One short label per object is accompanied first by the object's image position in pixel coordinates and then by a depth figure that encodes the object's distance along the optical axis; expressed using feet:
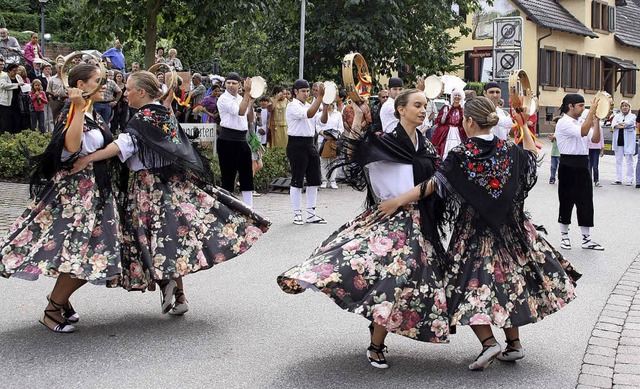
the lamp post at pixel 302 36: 60.90
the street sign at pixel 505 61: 57.41
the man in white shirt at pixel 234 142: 36.17
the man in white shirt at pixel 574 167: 33.55
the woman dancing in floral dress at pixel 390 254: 16.89
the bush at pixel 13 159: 47.47
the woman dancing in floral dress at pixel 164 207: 20.43
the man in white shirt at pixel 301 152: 39.29
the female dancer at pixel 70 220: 19.29
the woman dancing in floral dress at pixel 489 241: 17.46
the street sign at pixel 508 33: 57.75
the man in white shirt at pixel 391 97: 33.61
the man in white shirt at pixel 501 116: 34.76
